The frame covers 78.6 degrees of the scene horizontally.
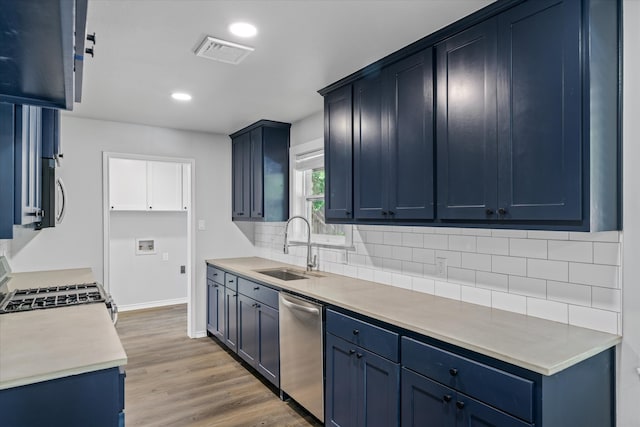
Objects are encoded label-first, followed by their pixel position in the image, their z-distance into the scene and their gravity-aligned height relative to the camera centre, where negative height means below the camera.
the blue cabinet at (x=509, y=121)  1.56 +0.44
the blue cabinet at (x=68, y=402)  1.45 -0.73
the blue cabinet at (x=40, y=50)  0.63 +0.33
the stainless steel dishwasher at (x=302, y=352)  2.57 -0.97
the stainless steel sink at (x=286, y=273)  3.65 -0.57
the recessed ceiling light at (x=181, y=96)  3.22 +0.99
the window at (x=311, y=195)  3.67 +0.20
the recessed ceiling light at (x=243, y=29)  2.07 +1.00
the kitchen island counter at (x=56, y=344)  1.48 -0.58
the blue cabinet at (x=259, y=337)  3.12 -1.06
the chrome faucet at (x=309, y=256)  3.65 -0.41
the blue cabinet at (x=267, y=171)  4.14 +0.47
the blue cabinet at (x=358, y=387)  1.98 -0.96
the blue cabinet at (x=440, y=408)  1.51 -0.82
